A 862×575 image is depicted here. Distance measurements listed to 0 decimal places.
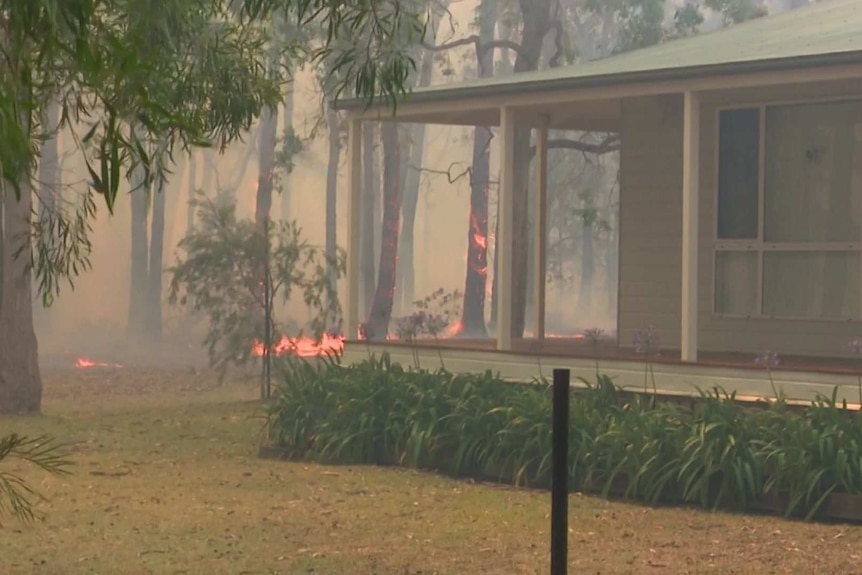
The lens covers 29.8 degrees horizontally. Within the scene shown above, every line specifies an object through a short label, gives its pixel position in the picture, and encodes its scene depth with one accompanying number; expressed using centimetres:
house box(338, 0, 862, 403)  1347
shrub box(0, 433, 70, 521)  648
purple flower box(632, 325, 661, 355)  1431
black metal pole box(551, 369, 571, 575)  507
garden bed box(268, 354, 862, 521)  1149
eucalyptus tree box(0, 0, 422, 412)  564
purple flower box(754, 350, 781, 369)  1262
